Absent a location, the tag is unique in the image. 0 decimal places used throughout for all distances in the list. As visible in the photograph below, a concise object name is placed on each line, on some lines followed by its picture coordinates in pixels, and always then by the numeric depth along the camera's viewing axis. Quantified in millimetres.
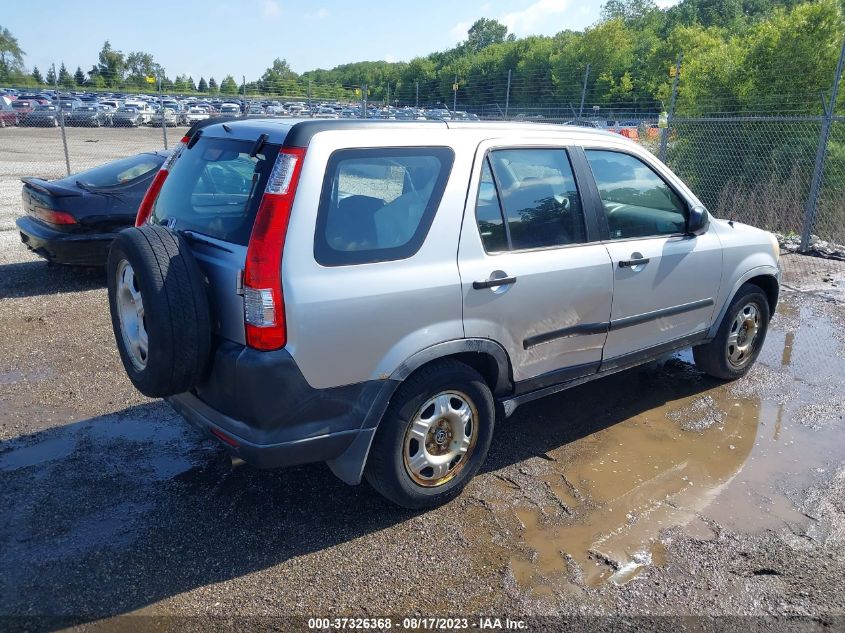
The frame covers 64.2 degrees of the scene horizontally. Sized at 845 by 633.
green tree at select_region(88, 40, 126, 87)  32938
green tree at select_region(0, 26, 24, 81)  81375
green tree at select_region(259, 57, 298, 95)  31172
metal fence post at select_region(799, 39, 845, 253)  9266
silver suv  2951
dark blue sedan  7238
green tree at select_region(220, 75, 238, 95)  48250
